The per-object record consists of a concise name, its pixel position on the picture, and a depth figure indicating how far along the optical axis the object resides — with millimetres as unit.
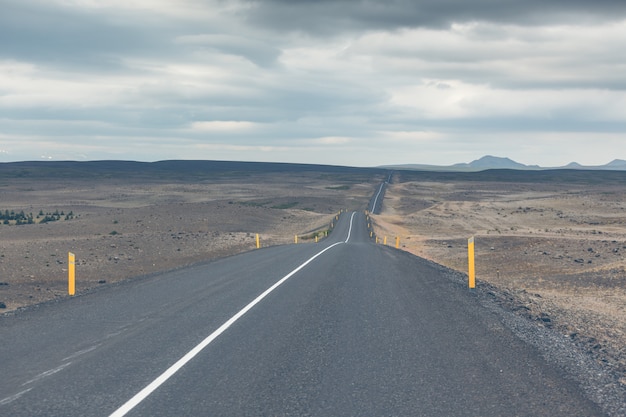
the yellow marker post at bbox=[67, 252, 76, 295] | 16547
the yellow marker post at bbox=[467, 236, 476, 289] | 15537
